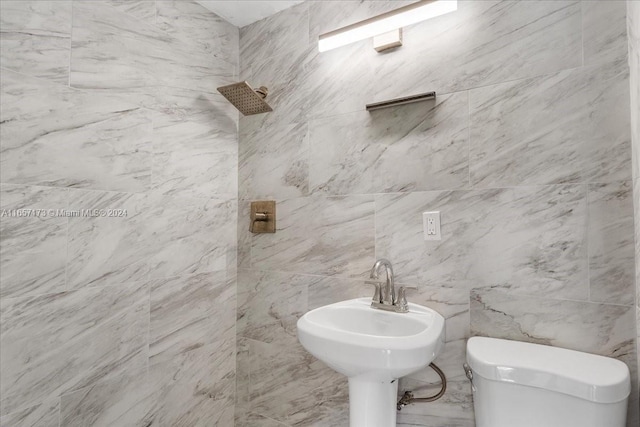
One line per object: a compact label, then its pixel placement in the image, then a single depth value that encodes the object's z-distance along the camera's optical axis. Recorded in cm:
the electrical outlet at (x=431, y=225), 125
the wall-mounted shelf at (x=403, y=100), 126
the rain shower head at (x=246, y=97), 152
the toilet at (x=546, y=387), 84
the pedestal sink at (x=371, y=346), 89
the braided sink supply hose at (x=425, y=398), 120
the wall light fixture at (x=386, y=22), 121
